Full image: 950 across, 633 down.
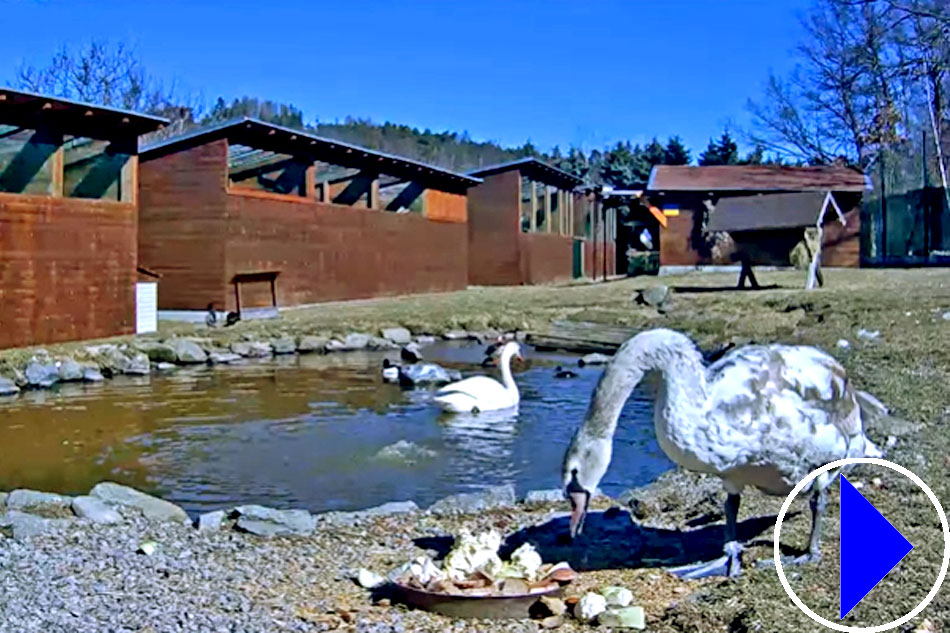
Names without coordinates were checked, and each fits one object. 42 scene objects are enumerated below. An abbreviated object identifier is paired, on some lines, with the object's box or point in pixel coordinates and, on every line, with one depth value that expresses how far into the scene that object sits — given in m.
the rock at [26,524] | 5.97
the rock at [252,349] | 17.77
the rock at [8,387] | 13.76
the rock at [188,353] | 16.89
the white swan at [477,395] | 12.00
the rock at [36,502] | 6.75
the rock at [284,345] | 18.34
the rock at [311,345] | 18.67
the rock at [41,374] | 14.41
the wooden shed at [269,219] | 22.83
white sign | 20.33
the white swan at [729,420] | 4.44
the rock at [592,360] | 16.62
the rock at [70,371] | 14.96
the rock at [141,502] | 6.74
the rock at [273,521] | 6.12
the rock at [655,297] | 22.30
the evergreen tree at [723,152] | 62.64
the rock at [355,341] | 19.19
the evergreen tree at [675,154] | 64.21
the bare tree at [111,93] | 41.66
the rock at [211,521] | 6.22
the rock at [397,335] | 19.95
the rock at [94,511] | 6.47
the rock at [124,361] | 15.79
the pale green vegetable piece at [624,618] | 4.18
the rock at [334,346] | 18.92
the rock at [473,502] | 6.76
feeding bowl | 4.35
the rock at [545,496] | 6.93
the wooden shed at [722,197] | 36.53
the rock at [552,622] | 4.27
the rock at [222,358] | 17.12
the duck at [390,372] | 14.92
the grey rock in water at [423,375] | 14.58
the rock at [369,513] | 6.51
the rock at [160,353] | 16.73
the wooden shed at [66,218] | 17.42
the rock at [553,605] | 4.38
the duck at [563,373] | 15.35
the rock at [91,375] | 15.15
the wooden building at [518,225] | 37.94
